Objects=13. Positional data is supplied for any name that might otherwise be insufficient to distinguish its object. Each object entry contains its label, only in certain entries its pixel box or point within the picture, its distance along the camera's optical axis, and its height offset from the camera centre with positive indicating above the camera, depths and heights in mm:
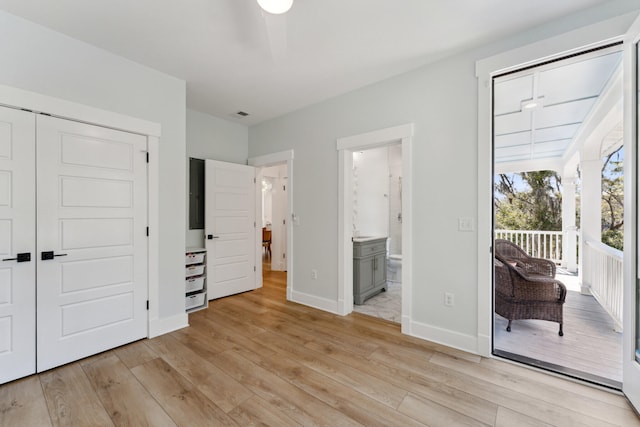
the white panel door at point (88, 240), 2172 -243
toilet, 5095 -1145
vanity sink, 3768 -385
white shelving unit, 3465 -894
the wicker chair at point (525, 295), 2660 -848
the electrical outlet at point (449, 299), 2539 -824
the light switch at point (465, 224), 2439 -105
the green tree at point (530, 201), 6117 +271
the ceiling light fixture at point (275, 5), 1587 +1248
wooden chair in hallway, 7898 -847
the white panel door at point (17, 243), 1985 -231
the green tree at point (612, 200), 3439 +165
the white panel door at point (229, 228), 3873 -231
